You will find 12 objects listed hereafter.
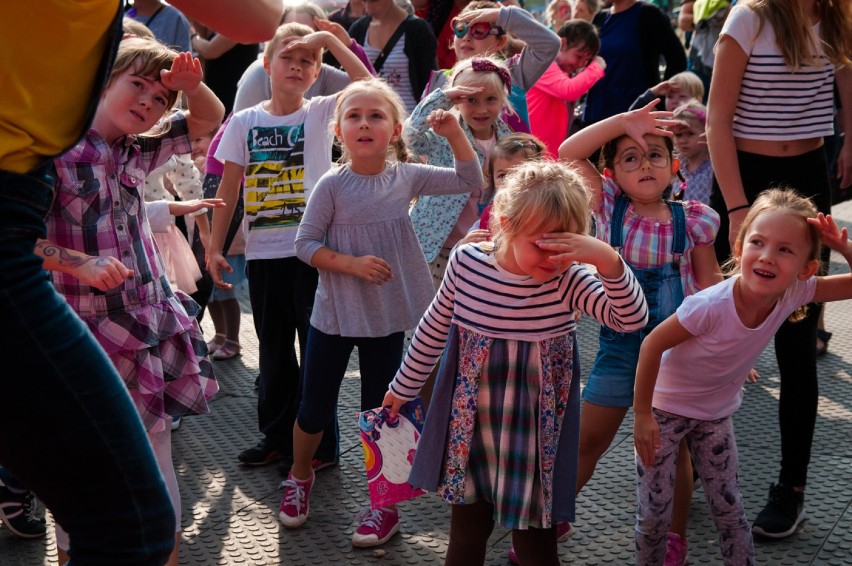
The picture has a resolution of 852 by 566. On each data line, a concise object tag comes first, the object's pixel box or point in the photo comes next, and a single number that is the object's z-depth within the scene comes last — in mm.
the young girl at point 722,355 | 2723
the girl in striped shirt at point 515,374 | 2570
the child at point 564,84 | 6137
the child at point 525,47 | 4751
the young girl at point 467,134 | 4008
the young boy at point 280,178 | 3938
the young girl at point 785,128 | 3246
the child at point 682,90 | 5670
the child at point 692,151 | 4828
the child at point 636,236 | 3131
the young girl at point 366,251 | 3416
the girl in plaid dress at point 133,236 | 2764
